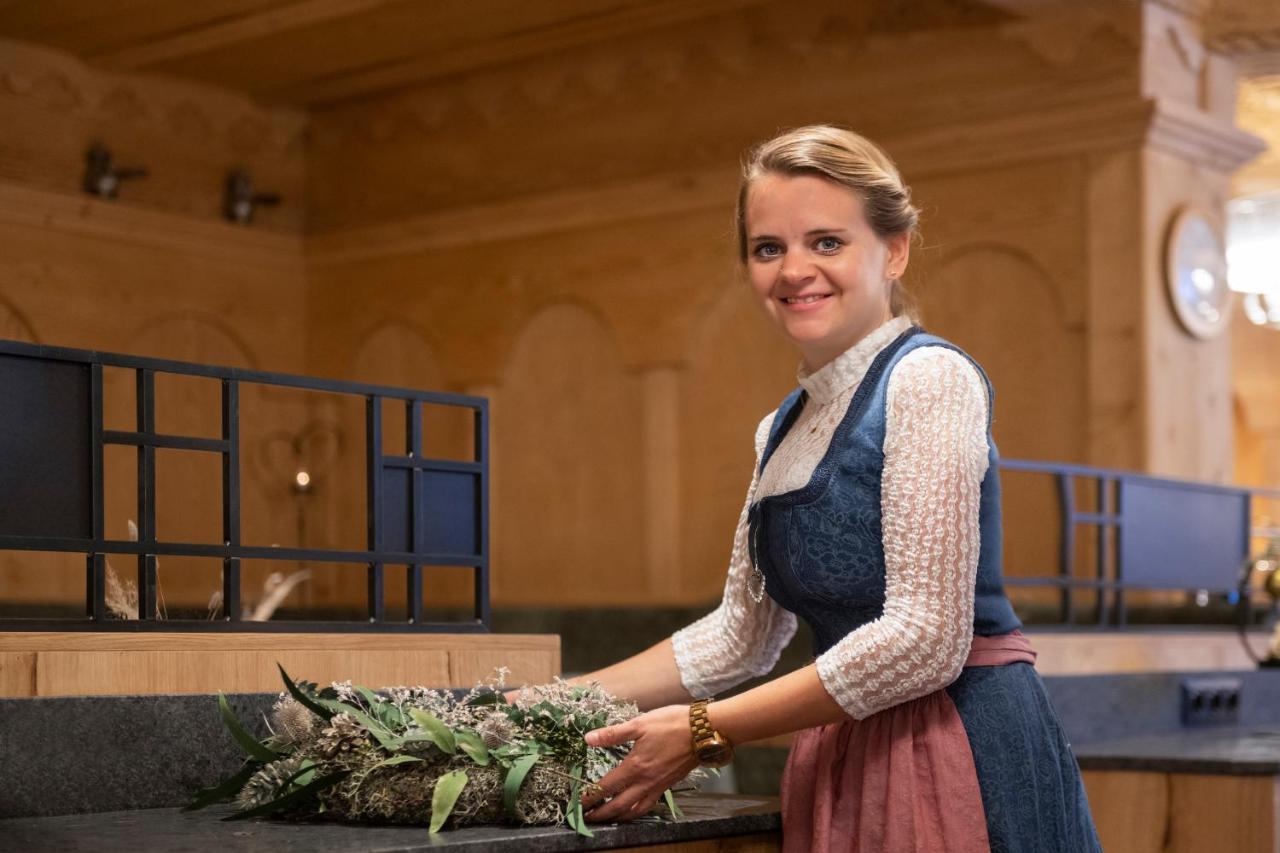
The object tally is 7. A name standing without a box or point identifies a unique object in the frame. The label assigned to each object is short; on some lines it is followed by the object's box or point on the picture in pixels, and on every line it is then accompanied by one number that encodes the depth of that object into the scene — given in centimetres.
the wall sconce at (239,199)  862
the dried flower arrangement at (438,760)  194
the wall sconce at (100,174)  806
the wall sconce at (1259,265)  761
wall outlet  479
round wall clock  663
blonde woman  192
